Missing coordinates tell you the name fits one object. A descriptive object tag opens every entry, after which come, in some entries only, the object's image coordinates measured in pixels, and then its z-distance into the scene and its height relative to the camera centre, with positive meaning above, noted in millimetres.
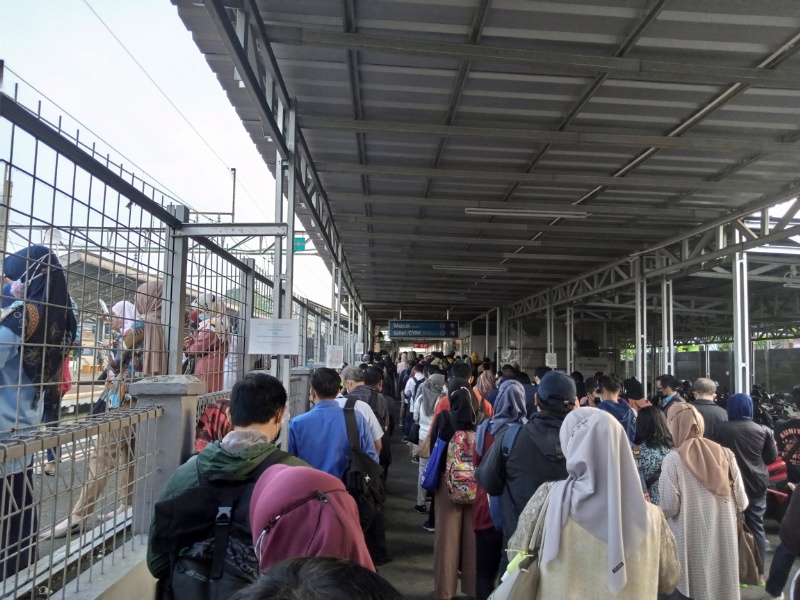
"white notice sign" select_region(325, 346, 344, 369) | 8305 -180
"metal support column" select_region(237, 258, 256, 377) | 4871 +306
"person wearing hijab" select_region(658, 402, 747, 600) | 3627 -1011
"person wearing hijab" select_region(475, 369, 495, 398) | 7423 -459
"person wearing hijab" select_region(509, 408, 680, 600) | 2137 -667
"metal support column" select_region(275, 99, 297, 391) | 4613 +710
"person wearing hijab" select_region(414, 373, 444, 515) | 6754 -616
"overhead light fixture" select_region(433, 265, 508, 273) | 14886 +2069
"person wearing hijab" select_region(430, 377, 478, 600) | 4484 -1459
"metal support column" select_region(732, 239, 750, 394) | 8375 +220
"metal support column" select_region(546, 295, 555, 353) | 18420 +794
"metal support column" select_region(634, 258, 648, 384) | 11945 +729
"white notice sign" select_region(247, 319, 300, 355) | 4062 +50
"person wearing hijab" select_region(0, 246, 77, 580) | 1960 -23
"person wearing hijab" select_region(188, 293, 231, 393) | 3928 +8
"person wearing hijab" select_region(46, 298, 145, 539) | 2238 -397
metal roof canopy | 4535 +2444
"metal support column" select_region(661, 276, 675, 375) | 10891 +414
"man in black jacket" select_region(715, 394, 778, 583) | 5203 -918
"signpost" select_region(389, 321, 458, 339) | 27172 +873
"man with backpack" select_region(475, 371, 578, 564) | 3107 -586
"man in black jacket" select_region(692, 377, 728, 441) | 5566 -524
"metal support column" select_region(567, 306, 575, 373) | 17531 +369
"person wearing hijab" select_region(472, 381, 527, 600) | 4066 -1195
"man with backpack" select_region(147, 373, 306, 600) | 1730 -555
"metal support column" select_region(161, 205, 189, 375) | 3312 +273
